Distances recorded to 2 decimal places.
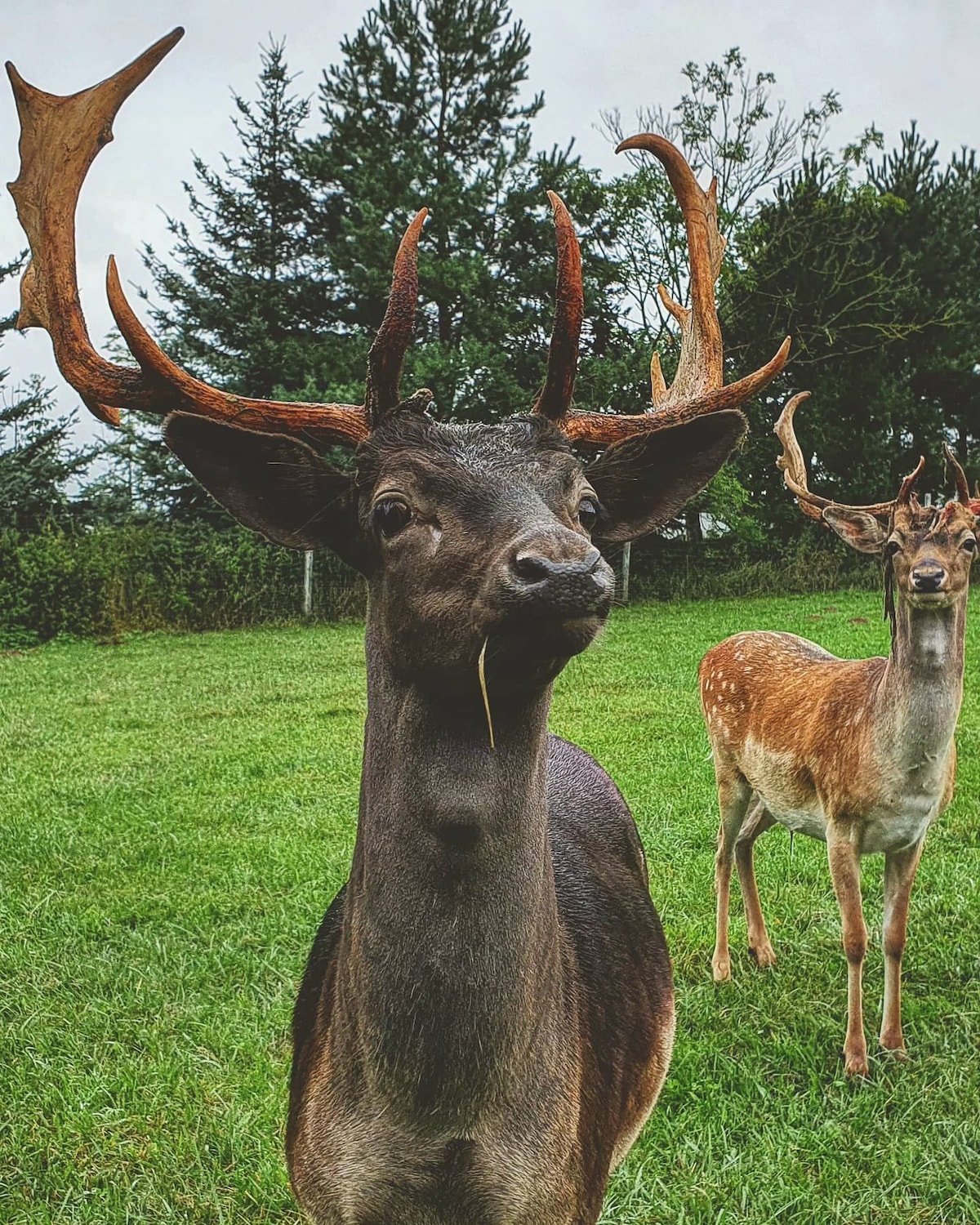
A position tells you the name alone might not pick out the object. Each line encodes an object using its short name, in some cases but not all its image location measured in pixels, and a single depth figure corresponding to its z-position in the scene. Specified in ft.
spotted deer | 13.66
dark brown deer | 6.06
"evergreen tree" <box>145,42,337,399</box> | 73.26
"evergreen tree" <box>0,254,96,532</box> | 65.62
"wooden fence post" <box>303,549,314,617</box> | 66.59
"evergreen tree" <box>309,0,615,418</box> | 71.72
